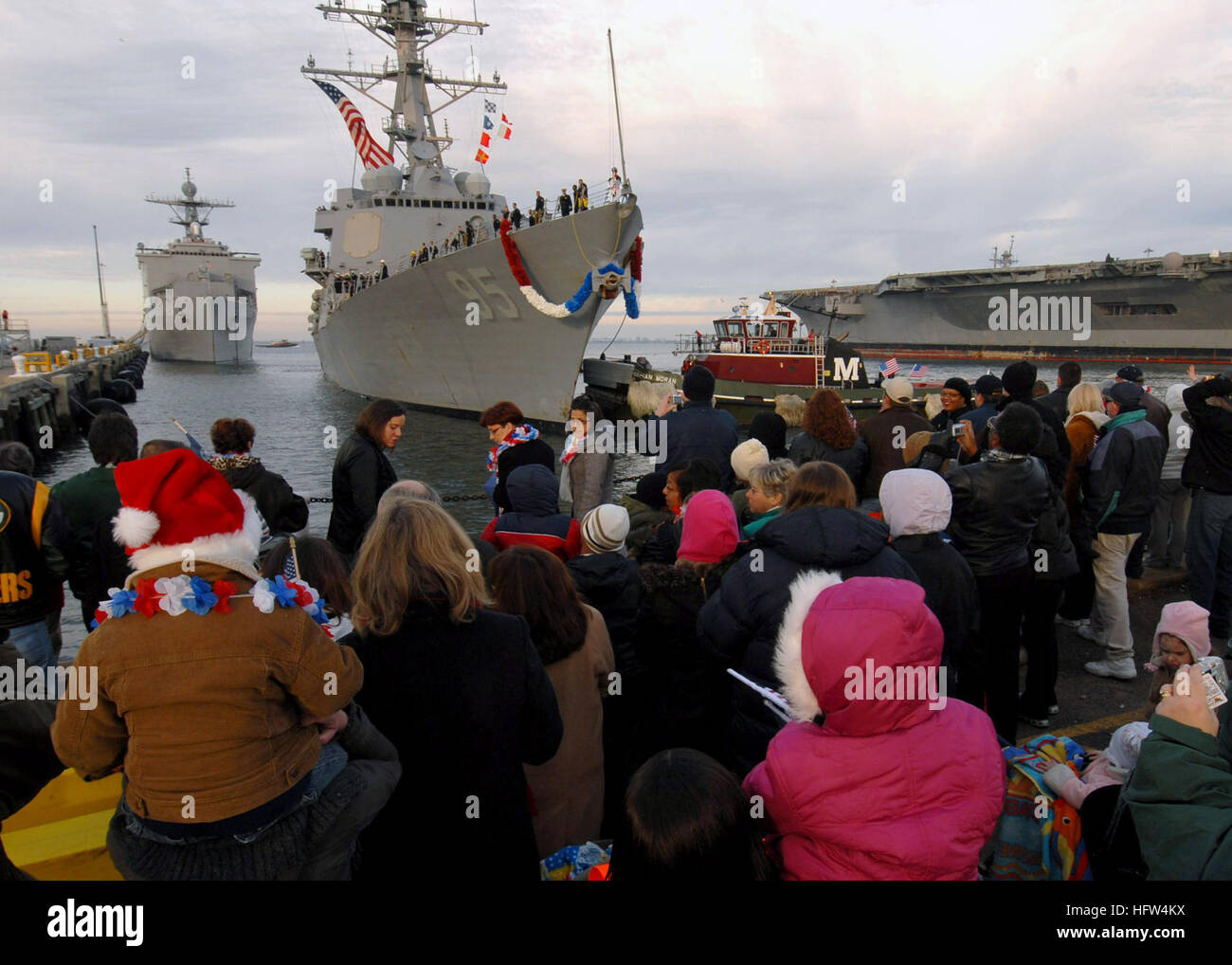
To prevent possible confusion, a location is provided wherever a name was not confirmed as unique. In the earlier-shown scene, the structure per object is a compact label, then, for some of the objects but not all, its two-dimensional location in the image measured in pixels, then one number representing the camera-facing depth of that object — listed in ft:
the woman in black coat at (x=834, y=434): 16.62
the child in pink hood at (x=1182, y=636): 7.66
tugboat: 73.36
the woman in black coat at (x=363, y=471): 14.40
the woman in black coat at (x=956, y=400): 17.52
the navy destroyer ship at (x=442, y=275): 61.41
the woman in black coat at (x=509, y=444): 16.07
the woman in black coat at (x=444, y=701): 6.29
